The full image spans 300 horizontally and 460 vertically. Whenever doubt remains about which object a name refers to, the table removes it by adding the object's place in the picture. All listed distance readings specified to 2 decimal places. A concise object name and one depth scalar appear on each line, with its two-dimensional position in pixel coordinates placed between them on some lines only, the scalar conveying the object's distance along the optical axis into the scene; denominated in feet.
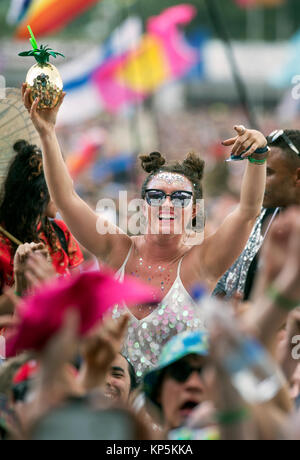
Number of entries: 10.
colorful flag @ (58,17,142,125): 83.20
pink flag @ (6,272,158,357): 11.62
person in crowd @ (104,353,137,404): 18.75
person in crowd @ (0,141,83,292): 23.98
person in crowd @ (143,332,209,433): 15.02
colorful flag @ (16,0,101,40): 68.80
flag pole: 46.91
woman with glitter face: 20.85
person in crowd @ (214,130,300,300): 25.76
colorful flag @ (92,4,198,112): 91.15
